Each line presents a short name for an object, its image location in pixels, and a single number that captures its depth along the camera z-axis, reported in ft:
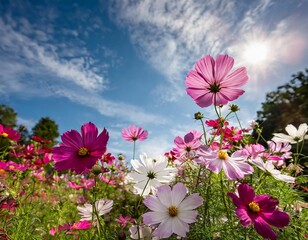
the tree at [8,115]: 74.65
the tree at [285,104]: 25.52
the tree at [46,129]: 61.10
